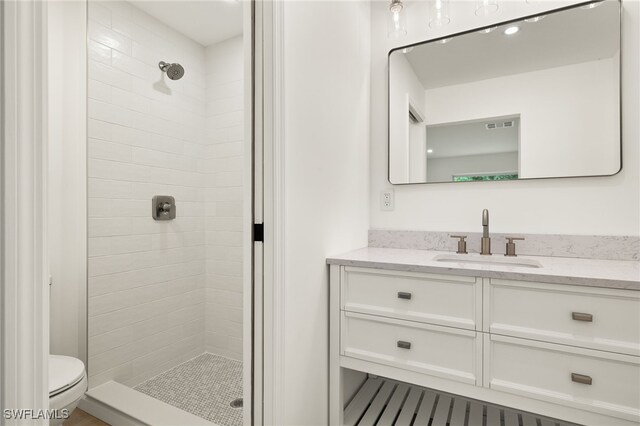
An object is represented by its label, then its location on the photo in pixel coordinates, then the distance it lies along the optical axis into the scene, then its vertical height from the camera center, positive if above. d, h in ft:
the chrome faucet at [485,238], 5.49 -0.43
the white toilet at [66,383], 4.12 -2.19
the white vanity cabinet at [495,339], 3.52 -1.51
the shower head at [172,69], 7.44 +3.11
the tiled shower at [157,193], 6.45 +0.30
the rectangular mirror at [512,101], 5.17 +1.88
